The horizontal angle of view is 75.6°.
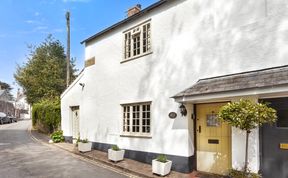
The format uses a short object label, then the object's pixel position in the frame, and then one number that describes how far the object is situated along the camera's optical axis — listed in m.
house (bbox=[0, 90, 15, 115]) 46.78
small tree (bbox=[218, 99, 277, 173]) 4.57
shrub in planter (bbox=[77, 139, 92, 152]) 9.71
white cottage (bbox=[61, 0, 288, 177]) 5.19
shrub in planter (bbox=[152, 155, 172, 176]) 6.43
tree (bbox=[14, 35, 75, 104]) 22.89
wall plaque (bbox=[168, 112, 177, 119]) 6.93
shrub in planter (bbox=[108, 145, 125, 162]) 8.09
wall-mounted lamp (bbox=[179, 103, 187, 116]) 6.62
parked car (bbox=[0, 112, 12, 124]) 30.96
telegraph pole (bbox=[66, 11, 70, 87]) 15.48
